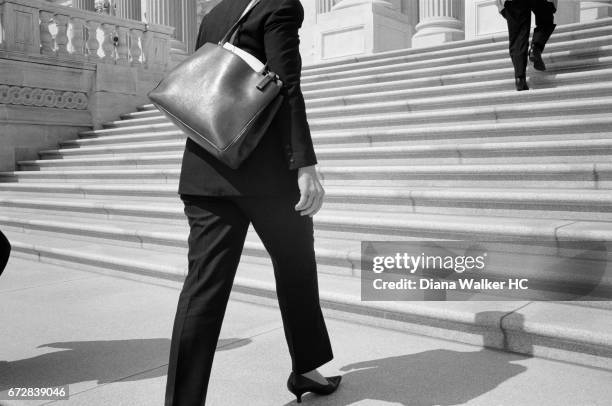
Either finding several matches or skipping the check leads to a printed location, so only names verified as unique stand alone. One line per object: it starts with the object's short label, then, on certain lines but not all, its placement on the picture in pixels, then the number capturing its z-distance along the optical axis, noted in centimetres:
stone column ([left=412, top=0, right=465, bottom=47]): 1270
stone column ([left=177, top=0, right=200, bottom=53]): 1661
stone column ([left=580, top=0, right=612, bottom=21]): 1070
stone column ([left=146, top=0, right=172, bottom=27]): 1595
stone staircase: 332
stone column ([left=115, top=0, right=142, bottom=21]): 1822
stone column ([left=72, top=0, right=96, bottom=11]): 2132
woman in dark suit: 207
